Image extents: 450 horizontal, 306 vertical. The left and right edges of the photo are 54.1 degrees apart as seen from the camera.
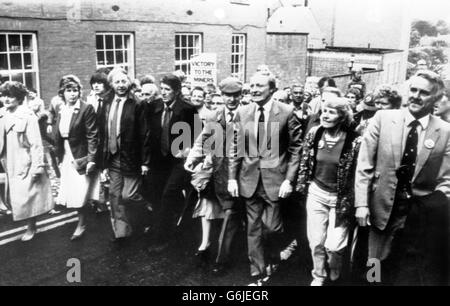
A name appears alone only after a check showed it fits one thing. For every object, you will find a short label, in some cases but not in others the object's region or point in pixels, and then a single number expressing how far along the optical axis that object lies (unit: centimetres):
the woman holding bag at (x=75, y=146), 511
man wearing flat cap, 445
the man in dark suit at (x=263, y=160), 421
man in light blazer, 356
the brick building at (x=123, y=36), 938
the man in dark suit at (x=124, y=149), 498
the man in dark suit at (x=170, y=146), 508
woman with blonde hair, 384
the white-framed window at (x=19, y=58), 909
